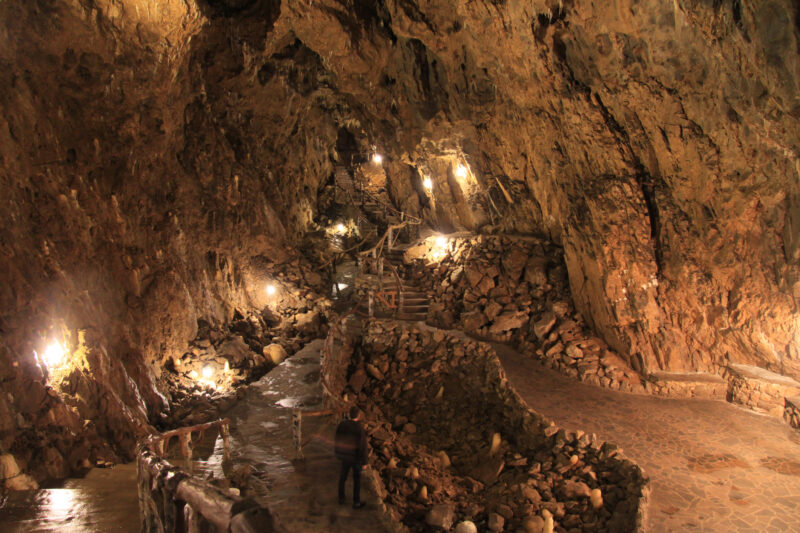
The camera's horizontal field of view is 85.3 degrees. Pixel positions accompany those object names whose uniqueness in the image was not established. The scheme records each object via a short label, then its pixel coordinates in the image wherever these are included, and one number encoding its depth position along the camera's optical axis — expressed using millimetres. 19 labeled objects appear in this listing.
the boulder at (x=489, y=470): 8604
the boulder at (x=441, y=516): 7184
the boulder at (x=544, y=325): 12312
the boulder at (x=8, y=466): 5695
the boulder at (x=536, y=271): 13859
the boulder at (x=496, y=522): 6929
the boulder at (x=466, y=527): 6375
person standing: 6246
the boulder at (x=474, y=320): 13711
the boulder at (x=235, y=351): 12477
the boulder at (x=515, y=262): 14516
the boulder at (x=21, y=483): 5710
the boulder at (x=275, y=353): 13297
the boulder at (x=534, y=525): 6668
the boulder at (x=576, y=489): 7137
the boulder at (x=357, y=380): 11911
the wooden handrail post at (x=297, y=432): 7633
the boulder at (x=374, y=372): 12172
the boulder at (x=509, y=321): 13234
